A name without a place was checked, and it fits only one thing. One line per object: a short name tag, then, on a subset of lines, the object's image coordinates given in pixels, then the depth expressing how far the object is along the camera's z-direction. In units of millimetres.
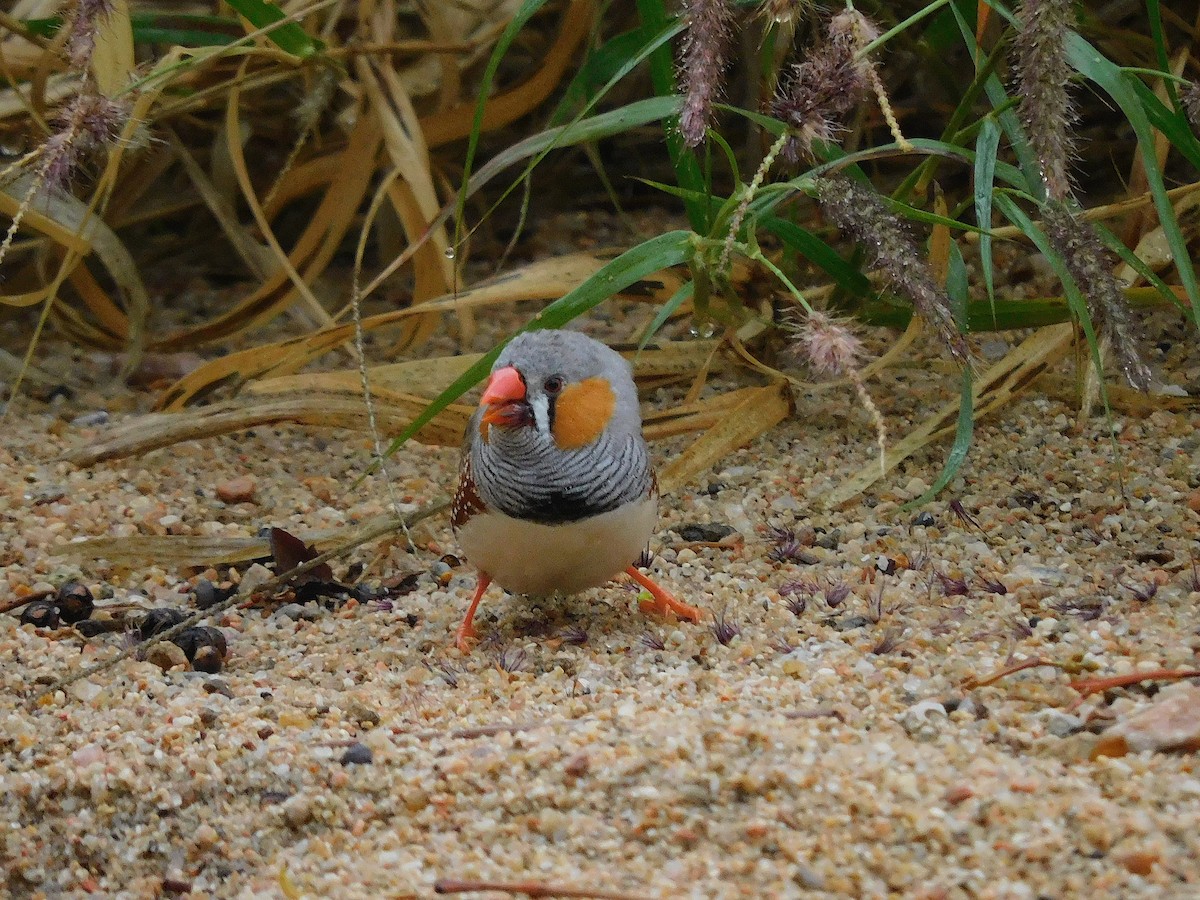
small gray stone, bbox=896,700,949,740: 4367
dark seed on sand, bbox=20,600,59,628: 6043
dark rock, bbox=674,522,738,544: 6676
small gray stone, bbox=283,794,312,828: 4367
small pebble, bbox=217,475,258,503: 7449
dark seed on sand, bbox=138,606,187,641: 6004
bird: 5344
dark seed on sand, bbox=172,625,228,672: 5734
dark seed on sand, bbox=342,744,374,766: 4543
